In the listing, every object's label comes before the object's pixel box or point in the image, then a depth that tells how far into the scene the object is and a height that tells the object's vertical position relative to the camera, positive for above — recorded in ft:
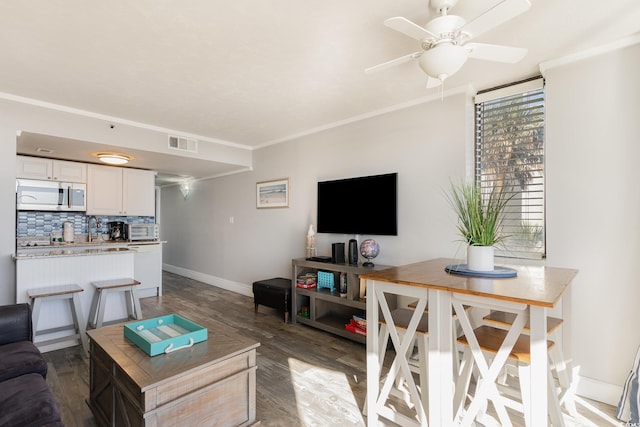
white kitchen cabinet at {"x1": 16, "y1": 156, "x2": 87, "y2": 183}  13.99 +1.90
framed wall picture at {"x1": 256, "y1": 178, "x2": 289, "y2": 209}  14.73 +0.90
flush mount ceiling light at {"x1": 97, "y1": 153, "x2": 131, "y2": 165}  13.37 +2.27
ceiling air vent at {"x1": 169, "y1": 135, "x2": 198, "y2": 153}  13.48 +2.90
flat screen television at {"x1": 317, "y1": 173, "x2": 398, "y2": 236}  10.67 +0.29
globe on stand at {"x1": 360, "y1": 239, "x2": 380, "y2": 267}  10.58 -1.18
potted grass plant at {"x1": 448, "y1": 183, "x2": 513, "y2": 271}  5.87 -0.35
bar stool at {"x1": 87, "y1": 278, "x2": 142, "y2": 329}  10.29 -2.89
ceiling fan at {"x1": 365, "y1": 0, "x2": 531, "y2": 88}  4.98 +2.92
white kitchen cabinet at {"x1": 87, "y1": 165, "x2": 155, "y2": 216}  16.10 +1.07
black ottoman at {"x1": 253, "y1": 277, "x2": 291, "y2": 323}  12.40 -3.18
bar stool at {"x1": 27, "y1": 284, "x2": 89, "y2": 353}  9.20 -2.77
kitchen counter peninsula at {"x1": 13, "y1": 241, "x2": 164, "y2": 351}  9.62 -2.03
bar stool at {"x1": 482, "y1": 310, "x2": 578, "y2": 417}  5.94 -2.83
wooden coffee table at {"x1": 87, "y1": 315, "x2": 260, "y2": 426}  4.90 -2.81
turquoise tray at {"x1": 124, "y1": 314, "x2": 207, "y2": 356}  5.62 -2.31
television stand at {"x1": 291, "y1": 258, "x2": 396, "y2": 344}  10.41 -2.98
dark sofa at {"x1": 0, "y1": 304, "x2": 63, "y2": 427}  4.36 -2.71
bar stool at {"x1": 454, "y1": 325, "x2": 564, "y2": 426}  4.94 -2.63
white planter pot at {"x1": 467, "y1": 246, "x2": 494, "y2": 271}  5.95 -0.80
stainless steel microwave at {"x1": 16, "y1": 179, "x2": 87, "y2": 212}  14.32 +0.72
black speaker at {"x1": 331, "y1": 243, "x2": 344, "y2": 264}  11.36 -1.38
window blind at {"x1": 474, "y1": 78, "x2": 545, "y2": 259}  8.41 +1.59
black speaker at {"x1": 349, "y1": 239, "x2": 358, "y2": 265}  11.03 -1.30
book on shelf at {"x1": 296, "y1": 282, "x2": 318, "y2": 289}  11.91 -2.65
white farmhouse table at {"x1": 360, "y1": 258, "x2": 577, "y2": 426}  4.42 -1.61
